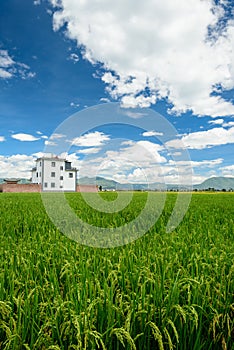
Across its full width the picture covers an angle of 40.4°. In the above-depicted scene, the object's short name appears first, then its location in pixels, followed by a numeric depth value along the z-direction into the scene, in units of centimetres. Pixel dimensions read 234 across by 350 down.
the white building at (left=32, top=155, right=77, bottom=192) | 5469
